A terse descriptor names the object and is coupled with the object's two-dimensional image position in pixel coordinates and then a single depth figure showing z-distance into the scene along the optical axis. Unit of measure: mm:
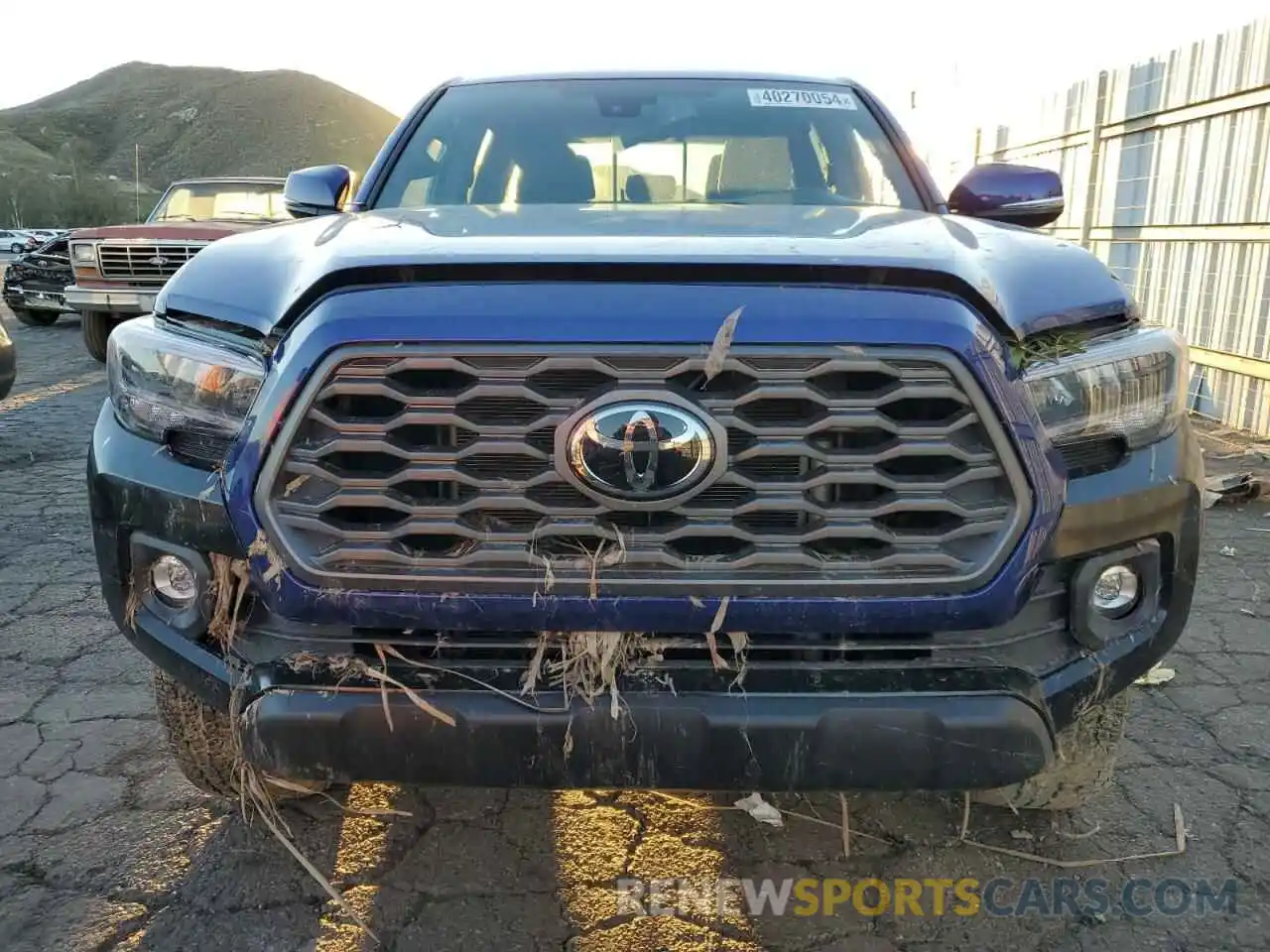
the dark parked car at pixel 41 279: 12703
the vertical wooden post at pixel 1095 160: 8680
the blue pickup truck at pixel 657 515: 1675
